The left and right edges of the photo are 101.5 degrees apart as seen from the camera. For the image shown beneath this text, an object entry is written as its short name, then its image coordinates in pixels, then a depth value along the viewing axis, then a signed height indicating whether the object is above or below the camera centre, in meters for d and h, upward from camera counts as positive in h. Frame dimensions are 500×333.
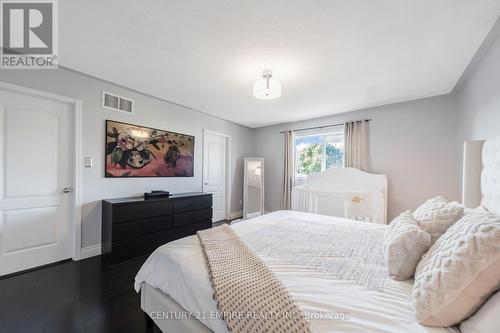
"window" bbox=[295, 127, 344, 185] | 4.07 +0.32
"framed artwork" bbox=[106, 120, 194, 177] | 2.89 +0.21
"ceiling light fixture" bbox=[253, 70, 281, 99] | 2.17 +0.83
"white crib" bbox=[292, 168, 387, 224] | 3.14 -0.47
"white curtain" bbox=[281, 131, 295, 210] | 4.59 -0.16
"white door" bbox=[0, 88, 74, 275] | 2.18 -0.19
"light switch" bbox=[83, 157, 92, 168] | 2.64 +0.03
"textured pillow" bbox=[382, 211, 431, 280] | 1.08 -0.45
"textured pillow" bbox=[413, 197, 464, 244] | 1.20 -0.31
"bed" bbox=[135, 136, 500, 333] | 0.83 -0.61
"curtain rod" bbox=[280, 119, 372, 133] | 3.98 +0.82
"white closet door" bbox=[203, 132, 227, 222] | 4.27 -0.10
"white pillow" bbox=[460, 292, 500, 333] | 0.65 -0.50
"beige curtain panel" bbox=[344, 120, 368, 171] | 3.65 +0.41
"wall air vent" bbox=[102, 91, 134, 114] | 2.81 +0.89
